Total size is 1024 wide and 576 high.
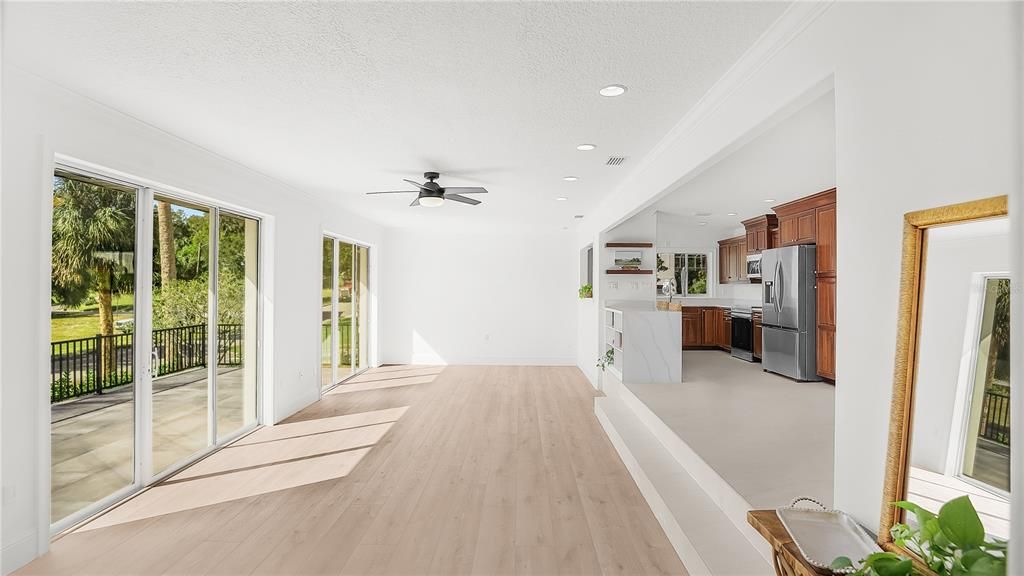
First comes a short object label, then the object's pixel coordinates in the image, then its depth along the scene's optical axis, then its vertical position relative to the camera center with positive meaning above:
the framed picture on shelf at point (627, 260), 7.07 +0.25
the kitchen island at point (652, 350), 5.76 -0.88
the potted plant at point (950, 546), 1.01 -0.57
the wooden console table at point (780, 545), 1.42 -0.86
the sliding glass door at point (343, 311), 6.96 -0.69
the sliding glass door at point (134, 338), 3.02 -0.59
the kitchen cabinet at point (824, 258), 5.58 +0.30
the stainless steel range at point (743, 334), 7.78 -0.90
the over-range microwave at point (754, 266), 7.73 +0.25
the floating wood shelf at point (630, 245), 7.05 +0.48
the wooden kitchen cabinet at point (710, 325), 9.14 -0.88
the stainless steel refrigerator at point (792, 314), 5.88 -0.40
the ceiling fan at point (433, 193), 4.59 +0.77
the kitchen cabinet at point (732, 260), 8.62 +0.38
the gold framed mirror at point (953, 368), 1.16 -0.22
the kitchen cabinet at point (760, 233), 7.27 +0.77
